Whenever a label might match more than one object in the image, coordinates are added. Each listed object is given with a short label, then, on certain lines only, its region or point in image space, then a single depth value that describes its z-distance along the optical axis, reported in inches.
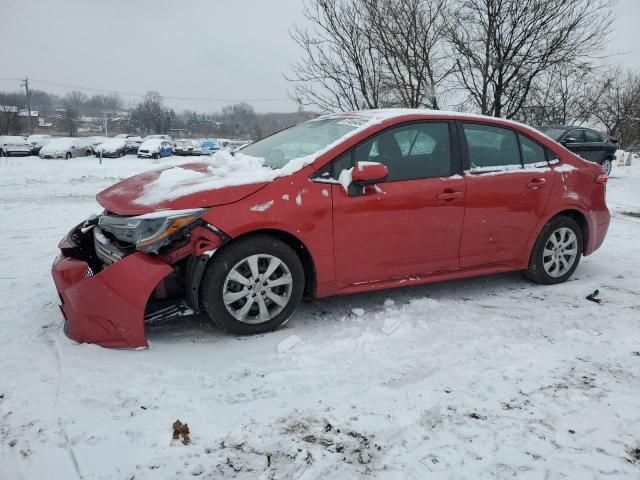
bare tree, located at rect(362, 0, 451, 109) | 500.4
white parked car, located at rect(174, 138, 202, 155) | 1455.5
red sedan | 121.9
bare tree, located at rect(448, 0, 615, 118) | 522.9
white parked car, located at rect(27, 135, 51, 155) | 1278.9
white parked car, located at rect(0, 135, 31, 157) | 1181.5
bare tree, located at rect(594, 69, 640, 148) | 1369.3
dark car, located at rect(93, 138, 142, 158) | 1280.8
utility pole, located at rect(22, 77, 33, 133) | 2775.6
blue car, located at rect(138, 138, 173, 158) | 1262.3
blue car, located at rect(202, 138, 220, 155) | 1459.8
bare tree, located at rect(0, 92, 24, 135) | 1897.1
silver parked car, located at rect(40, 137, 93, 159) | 1127.0
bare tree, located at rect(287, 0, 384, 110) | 509.0
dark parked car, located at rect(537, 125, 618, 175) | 590.2
